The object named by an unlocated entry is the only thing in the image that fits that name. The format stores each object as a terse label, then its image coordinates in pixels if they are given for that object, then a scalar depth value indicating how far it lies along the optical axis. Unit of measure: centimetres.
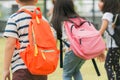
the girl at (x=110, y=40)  704
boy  452
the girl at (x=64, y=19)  606
